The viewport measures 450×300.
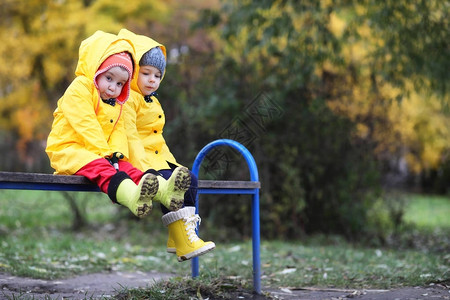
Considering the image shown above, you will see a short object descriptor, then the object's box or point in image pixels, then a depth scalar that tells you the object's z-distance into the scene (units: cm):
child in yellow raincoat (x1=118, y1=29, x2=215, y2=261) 334
